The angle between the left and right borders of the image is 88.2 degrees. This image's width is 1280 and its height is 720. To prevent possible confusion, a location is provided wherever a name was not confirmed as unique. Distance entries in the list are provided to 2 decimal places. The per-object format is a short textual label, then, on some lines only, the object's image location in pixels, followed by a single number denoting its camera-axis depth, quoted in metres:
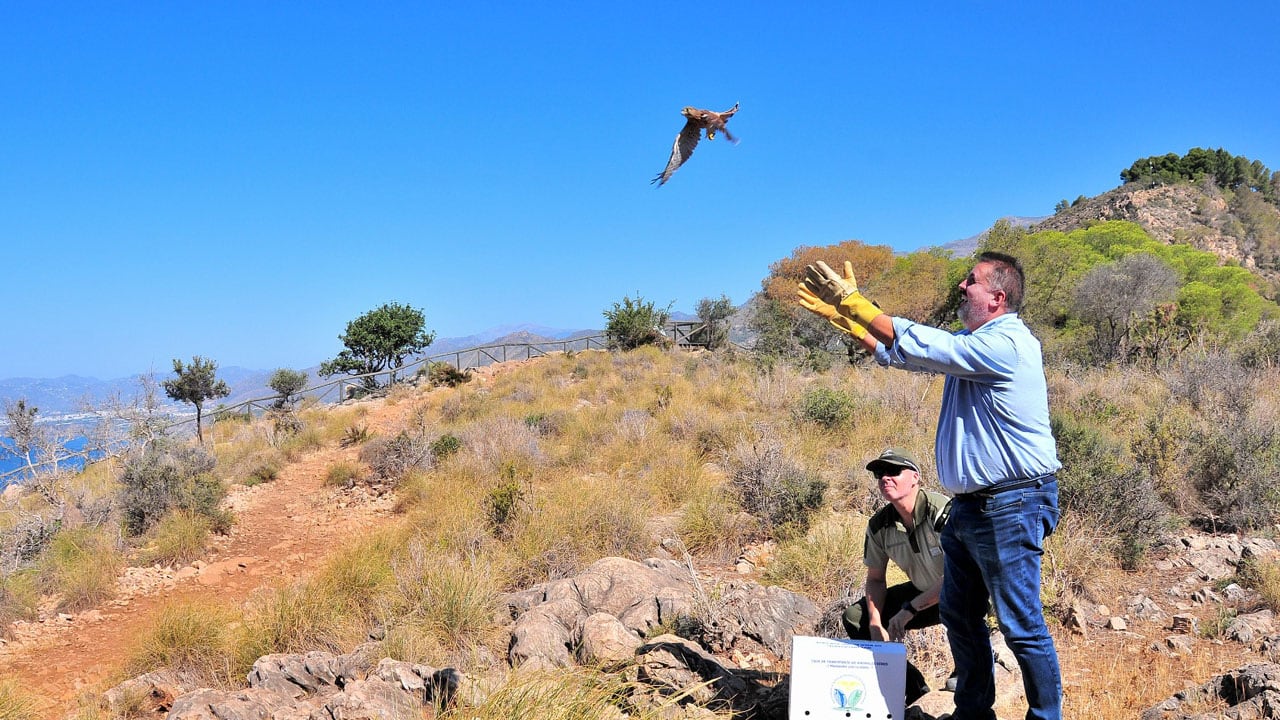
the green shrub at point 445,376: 20.56
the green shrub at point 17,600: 6.02
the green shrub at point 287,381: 23.36
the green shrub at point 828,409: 9.38
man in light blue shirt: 2.38
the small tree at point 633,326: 23.62
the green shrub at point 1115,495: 5.37
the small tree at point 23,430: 9.71
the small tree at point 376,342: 33.00
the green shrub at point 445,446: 10.07
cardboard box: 2.72
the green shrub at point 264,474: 10.66
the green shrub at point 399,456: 9.80
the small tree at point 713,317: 26.30
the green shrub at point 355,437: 13.11
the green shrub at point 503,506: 6.68
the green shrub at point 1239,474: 5.63
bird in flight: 3.28
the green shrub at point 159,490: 8.40
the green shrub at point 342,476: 10.16
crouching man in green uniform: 3.02
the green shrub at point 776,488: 6.42
